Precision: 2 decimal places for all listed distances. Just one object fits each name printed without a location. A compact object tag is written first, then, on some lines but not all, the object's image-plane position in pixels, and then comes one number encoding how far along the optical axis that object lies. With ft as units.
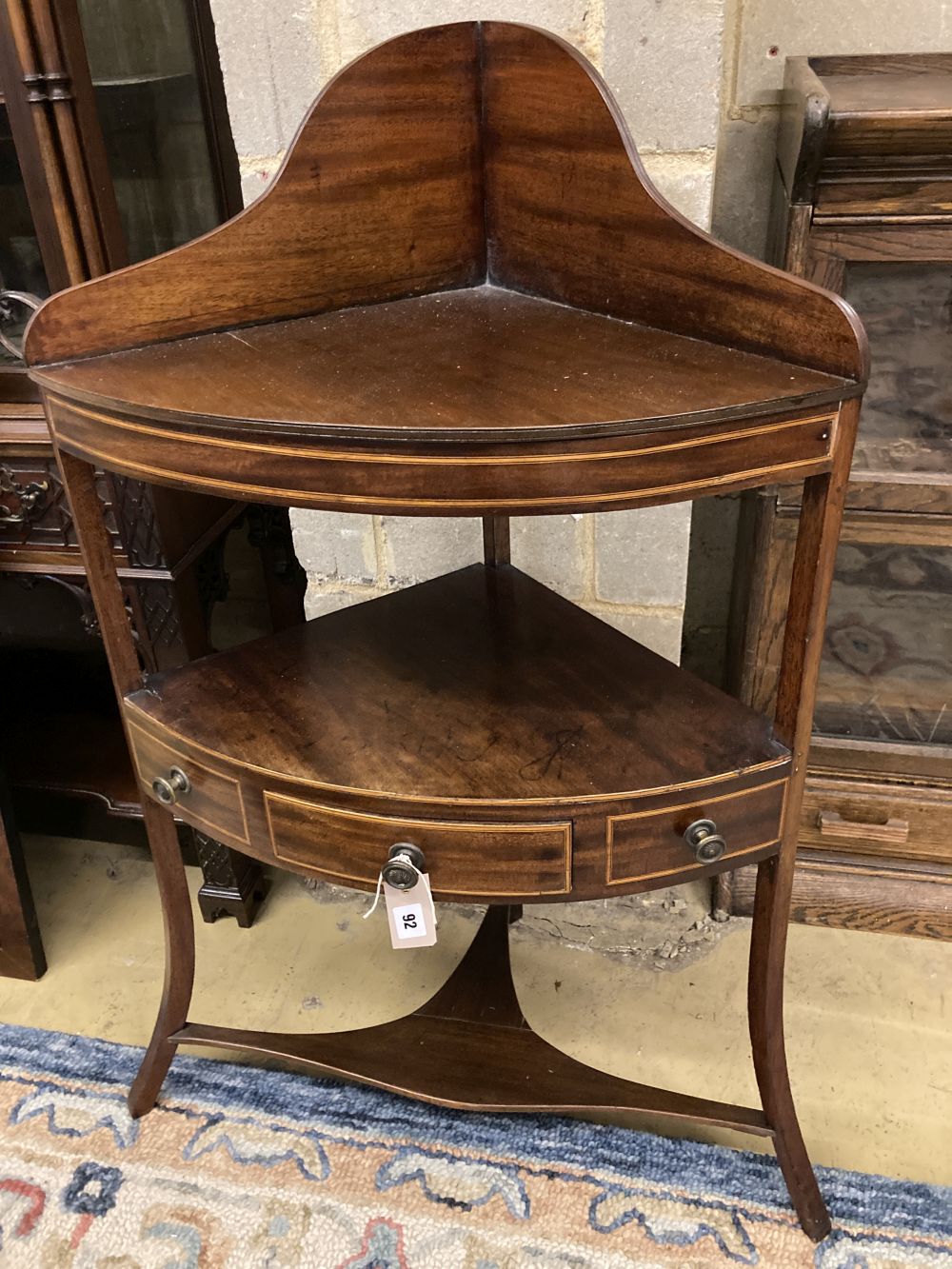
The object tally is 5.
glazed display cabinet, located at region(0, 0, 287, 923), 4.15
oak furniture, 3.98
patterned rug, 4.03
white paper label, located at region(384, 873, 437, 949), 3.43
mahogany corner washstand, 2.82
